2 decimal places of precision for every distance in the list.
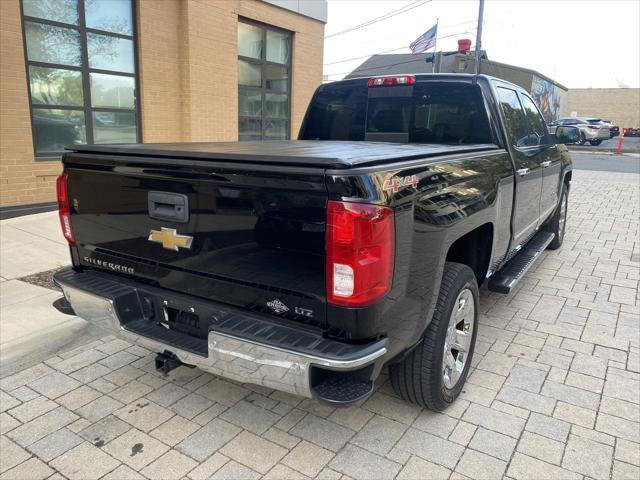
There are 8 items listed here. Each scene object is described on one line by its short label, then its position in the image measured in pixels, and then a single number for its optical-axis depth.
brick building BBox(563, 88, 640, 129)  49.94
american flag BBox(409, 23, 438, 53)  17.69
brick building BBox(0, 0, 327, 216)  7.25
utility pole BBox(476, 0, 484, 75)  17.35
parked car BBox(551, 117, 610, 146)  32.09
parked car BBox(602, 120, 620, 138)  35.50
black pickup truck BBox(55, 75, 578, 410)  2.16
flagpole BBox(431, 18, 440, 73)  17.52
